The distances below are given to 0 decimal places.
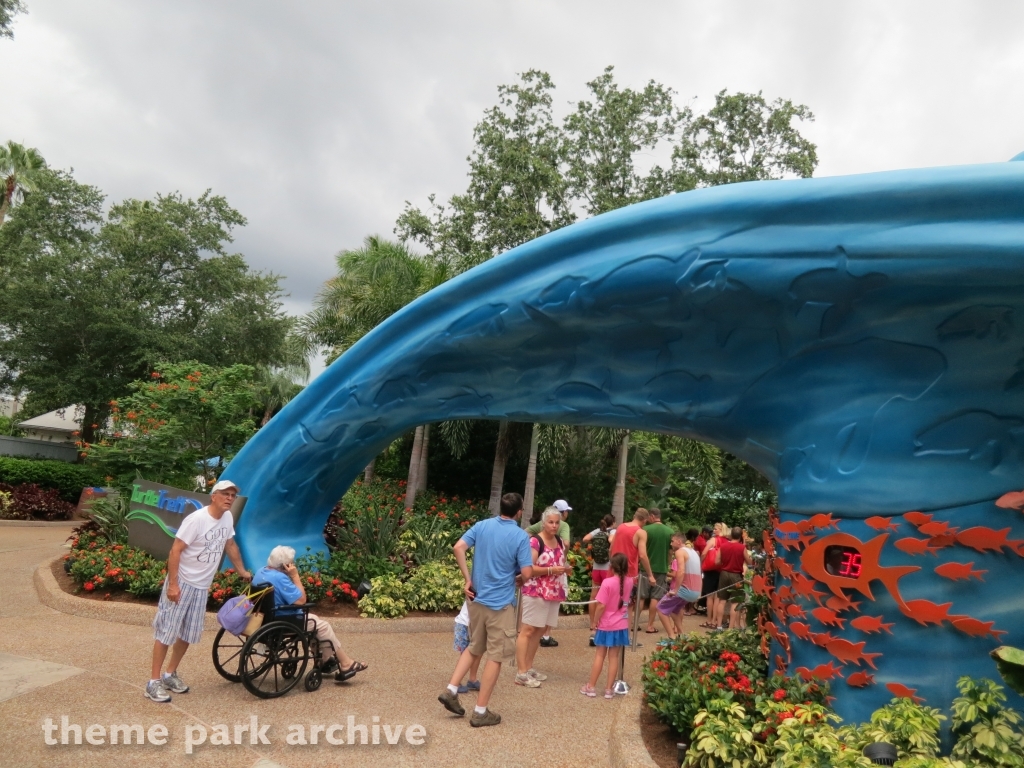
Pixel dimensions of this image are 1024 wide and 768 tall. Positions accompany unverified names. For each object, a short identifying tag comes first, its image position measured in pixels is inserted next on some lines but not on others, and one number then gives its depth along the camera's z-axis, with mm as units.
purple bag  5488
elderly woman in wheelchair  5668
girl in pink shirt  5996
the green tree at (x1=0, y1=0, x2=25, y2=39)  13188
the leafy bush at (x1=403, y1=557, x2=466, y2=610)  9062
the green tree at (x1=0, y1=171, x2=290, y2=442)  23094
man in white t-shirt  5336
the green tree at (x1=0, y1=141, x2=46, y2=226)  30453
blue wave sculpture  4586
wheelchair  5500
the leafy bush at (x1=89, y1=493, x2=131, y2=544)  10336
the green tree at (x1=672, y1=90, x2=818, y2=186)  20031
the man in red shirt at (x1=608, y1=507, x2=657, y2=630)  7555
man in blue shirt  5270
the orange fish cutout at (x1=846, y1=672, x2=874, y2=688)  4770
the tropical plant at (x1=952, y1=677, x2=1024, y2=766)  4051
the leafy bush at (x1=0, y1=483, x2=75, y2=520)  18828
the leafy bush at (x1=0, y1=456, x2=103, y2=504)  20797
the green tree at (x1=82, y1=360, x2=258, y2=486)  12281
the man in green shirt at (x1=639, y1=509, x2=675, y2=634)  9344
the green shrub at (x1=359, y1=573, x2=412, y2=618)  8680
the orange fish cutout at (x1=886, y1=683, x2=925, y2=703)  4645
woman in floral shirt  6473
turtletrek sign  9273
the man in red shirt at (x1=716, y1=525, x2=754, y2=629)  9938
